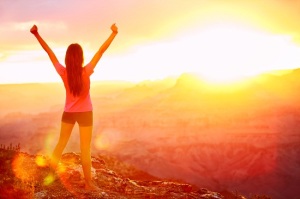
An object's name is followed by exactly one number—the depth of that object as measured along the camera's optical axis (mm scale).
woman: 4672
